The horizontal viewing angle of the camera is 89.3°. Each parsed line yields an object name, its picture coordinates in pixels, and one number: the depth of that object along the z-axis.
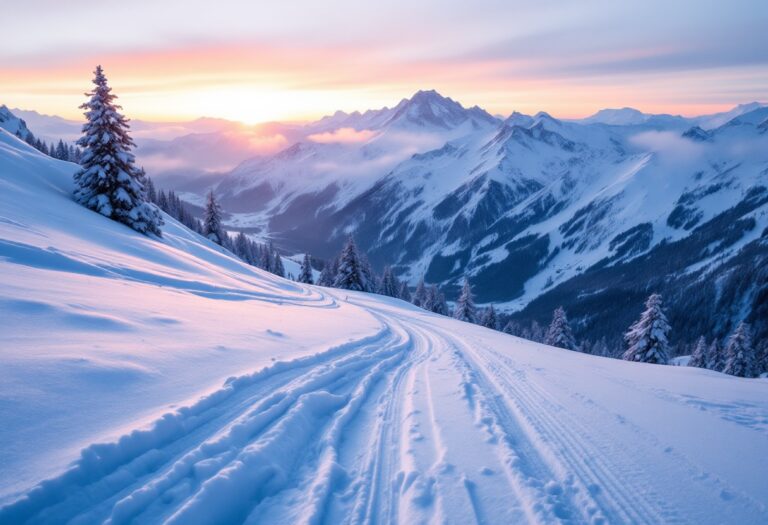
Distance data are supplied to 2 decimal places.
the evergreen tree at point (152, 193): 65.81
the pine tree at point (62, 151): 73.81
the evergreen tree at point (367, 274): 48.30
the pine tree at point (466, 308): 51.94
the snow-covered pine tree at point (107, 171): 24.02
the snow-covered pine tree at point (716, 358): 50.75
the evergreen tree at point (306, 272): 55.94
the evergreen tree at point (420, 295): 62.22
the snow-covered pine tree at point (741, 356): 42.69
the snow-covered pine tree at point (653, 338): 33.31
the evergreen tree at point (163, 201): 70.03
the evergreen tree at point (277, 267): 64.09
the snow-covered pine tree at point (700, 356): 47.25
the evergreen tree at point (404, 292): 66.10
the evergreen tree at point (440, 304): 58.91
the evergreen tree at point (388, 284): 57.47
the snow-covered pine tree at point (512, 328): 68.83
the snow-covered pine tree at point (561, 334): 44.28
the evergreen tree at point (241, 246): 69.56
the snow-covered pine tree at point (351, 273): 46.78
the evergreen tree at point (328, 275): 60.90
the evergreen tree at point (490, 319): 55.84
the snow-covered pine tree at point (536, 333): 75.44
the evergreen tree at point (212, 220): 49.91
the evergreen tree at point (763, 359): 68.69
